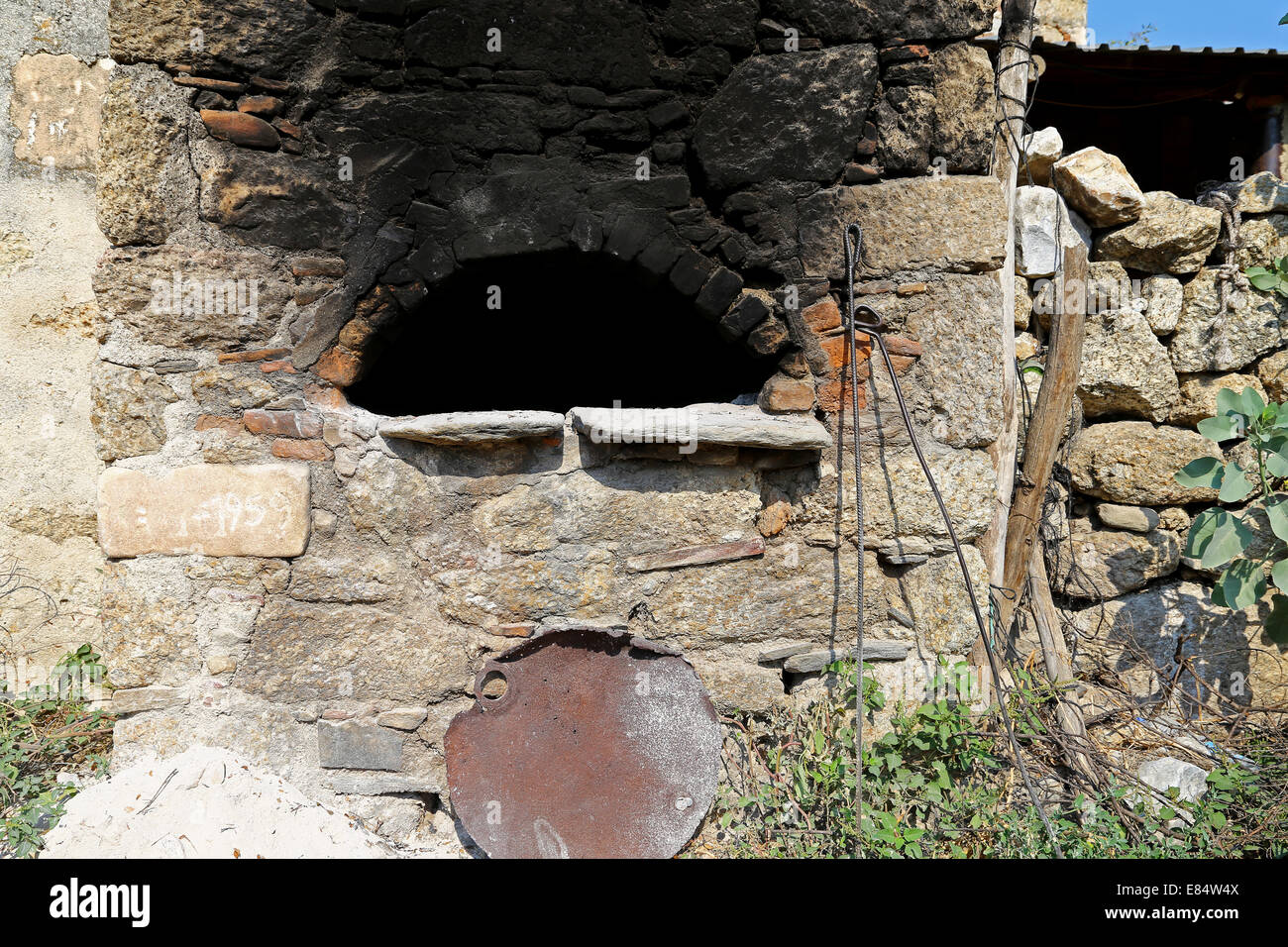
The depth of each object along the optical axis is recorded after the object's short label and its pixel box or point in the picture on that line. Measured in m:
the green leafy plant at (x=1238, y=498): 2.78
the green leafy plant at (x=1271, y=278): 3.26
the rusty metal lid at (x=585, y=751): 2.45
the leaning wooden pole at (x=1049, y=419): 3.12
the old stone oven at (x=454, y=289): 2.45
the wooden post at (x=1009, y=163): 2.79
